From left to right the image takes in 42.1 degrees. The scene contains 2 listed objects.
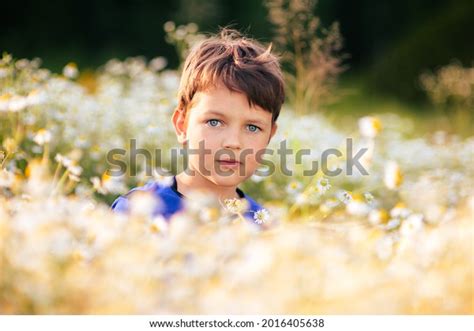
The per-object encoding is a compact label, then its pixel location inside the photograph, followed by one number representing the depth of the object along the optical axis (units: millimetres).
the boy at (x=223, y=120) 2467
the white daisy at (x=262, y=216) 2207
